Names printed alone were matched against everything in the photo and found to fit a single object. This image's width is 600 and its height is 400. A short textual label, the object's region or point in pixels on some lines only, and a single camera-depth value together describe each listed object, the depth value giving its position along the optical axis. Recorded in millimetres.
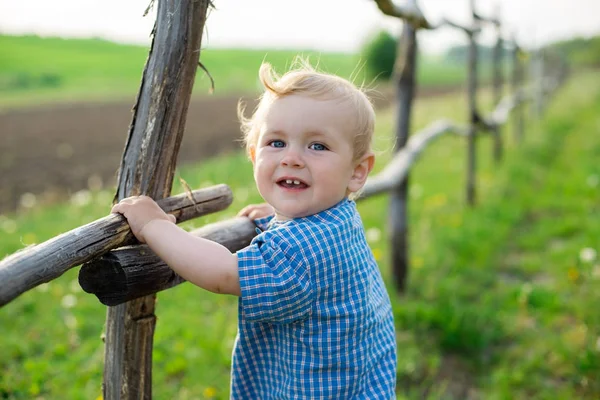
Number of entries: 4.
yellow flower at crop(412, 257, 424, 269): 4283
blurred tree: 35750
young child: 1421
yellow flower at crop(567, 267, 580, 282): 4000
